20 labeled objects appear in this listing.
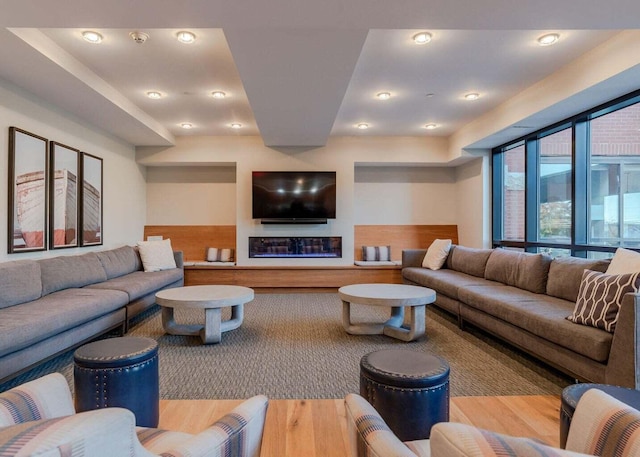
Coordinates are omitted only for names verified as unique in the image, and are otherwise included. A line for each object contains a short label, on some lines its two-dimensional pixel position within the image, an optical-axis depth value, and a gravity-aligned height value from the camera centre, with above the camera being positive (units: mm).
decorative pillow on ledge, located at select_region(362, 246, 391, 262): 6684 -490
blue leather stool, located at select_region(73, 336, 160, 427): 1773 -765
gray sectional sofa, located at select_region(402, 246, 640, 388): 2100 -661
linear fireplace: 6355 -353
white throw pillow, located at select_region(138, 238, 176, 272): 5238 -440
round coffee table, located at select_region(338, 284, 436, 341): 3373 -717
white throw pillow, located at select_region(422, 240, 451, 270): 5496 -429
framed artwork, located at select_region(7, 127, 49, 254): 3479 +344
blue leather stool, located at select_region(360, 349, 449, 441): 1558 -737
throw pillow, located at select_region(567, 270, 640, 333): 2281 -472
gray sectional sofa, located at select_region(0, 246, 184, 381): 2475 -660
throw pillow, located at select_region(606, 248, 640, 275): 2585 -263
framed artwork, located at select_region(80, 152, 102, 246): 4656 +344
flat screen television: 6258 +541
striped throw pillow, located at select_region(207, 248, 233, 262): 6578 -529
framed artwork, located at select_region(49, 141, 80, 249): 4055 +347
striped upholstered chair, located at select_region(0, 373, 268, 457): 488 -451
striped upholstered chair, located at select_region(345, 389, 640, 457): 537 -441
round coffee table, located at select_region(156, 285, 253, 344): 3283 -714
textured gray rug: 2490 -1109
